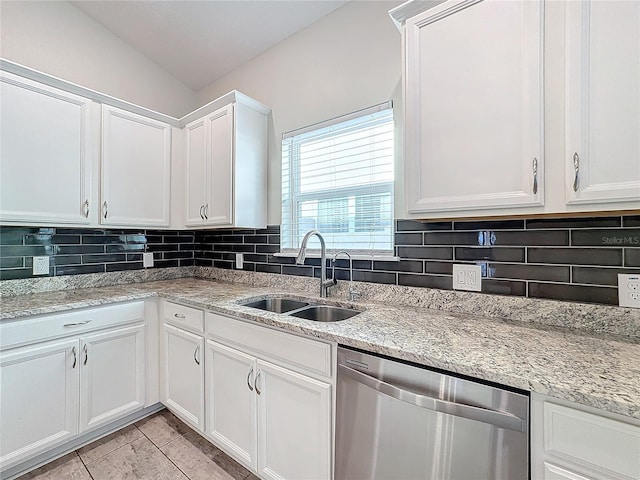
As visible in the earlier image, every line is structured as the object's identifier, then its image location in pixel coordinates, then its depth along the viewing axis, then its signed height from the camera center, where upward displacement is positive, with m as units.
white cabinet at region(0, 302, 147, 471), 1.54 -0.80
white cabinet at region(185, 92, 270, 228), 2.15 +0.56
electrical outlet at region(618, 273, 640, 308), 1.12 -0.19
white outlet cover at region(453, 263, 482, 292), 1.46 -0.18
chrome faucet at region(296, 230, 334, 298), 1.84 -0.23
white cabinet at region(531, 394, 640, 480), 0.70 -0.50
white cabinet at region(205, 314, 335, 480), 1.25 -0.78
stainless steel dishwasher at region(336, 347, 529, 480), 0.85 -0.59
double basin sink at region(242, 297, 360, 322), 1.70 -0.42
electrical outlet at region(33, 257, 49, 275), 2.05 -0.19
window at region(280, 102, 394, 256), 1.81 +0.38
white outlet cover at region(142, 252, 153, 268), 2.64 -0.18
